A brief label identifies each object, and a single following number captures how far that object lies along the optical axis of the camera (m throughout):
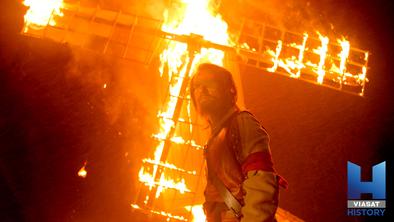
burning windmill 5.52
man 2.33
